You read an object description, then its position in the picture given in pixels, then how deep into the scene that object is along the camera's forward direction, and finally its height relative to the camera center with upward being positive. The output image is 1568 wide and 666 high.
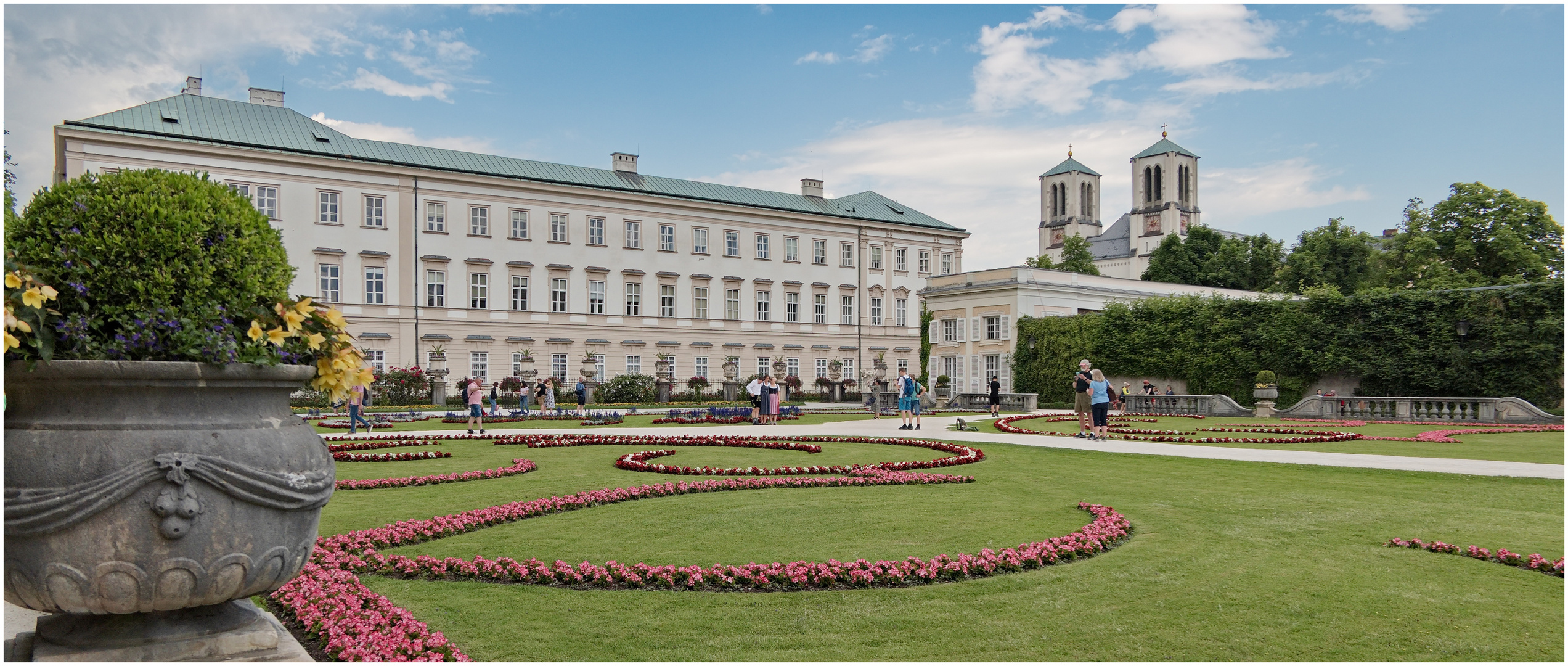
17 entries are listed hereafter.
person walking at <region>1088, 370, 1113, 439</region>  20.89 -0.98
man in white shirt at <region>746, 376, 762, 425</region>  34.52 -1.18
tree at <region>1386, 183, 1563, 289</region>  47.91 +5.34
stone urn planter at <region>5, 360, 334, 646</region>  3.93 -0.52
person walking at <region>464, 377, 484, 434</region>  23.73 -0.96
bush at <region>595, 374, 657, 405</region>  44.66 -1.50
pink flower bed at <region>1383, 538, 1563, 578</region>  6.64 -1.36
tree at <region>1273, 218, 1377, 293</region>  63.19 +5.64
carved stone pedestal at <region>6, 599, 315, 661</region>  4.25 -1.18
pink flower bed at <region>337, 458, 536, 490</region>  11.62 -1.45
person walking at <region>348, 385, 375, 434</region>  22.28 -1.27
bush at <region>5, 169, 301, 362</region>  4.22 +0.40
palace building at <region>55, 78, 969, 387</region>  47.56 +5.85
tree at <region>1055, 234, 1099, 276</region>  84.88 +8.18
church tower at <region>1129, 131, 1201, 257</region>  123.81 +19.79
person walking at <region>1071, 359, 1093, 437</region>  21.52 -0.91
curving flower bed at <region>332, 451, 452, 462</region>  15.77 -1.54
